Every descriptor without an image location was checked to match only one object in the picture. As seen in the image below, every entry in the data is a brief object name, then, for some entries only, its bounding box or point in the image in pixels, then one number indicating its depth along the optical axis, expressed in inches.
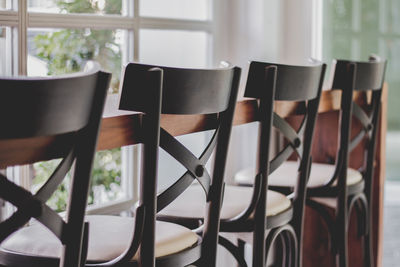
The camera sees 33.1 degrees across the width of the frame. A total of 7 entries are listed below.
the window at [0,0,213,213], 79.8
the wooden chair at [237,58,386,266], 91.1
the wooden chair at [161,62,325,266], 72.2
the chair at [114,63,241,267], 55.2
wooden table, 115.6
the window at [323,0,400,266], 192.5
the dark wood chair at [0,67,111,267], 41.4
